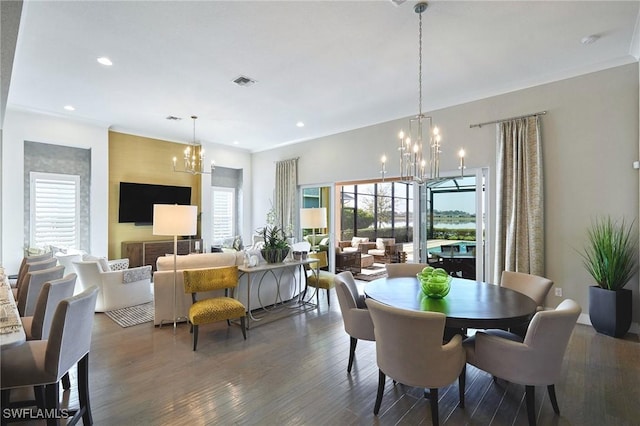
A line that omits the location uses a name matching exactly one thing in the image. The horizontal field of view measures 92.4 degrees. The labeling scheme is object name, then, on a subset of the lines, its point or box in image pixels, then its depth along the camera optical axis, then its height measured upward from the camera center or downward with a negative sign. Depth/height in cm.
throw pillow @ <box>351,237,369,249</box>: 857 -74
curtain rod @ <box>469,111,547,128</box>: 430 +142
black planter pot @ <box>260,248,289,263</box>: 440 -57
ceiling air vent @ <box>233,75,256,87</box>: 425 +190
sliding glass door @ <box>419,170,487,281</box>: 492 -18
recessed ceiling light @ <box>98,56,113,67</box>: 368 +189
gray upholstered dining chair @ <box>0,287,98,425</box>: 179 -85
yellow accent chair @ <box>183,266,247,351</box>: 335 -101
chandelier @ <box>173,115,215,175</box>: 784 +162
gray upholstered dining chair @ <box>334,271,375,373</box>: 274 -92
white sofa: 399 -92
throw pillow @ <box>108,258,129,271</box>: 496 -81
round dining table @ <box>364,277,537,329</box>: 211 -71
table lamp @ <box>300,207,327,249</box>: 520 -4
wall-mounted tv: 675 +38
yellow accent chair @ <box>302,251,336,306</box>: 480 -102
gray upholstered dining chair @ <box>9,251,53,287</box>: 335 -52
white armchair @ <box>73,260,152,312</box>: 446 -101
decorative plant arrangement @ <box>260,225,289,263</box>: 440 -49
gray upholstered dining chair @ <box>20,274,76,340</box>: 218 -65
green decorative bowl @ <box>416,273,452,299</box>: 257 -61
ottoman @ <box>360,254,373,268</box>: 795 -121
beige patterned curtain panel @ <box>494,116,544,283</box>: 424 +22
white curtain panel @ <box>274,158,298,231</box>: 773 +60
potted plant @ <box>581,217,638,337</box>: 353 -72
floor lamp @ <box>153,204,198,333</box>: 393 -9
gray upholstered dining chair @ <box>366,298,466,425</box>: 196 -90
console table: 399 -93
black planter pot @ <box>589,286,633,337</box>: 352 -112
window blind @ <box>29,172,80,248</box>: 568 +12
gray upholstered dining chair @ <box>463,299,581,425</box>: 200 -93
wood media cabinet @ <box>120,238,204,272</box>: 663 -78
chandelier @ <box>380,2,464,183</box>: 282 +143
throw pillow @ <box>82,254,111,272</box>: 454 -70
